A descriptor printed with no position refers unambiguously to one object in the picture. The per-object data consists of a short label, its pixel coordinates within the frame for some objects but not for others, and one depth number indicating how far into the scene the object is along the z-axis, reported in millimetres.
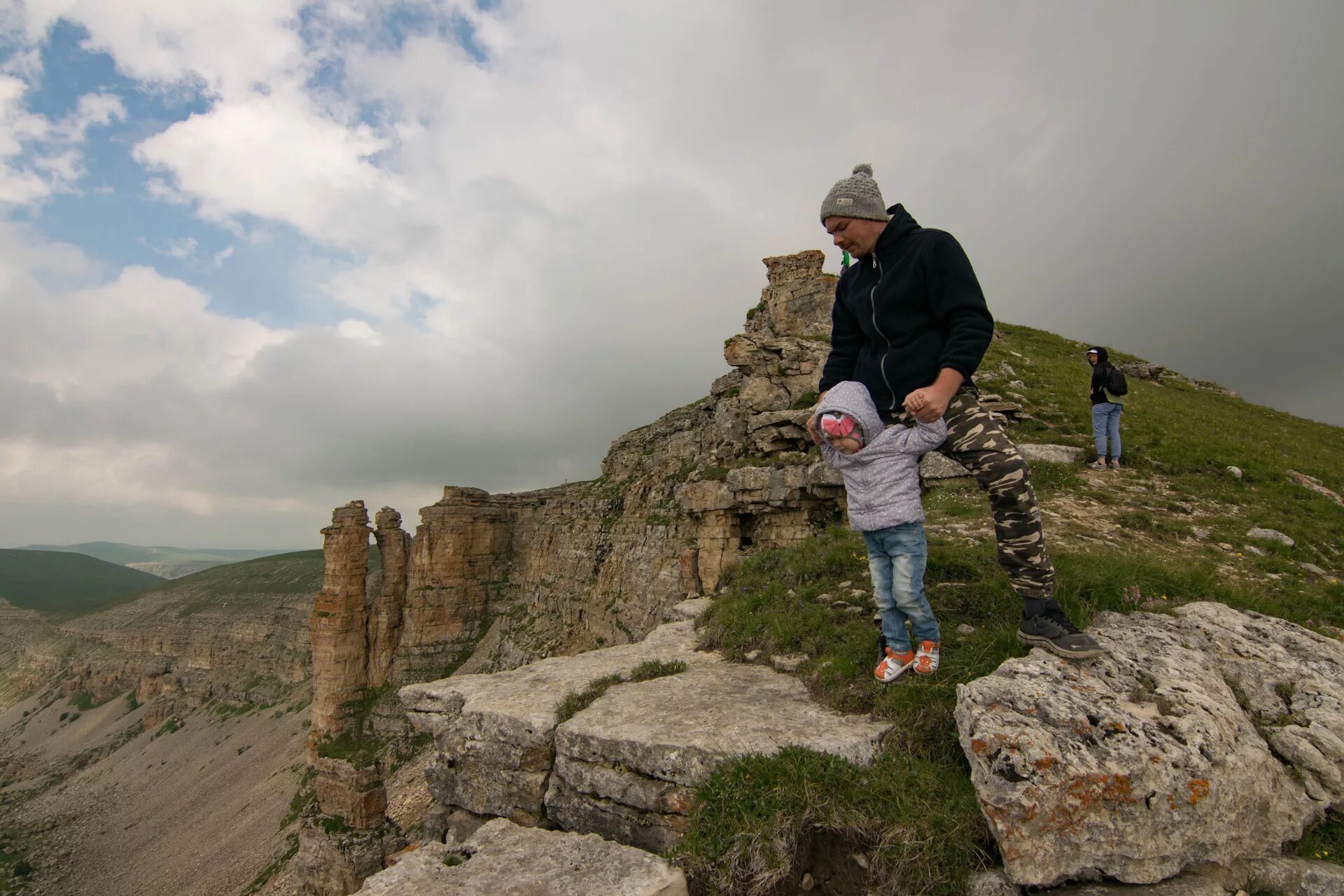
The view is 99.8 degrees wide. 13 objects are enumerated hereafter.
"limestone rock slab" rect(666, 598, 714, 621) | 8553
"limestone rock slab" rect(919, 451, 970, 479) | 11641
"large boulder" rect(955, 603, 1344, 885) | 2848
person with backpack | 11305
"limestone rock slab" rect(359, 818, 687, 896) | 3244
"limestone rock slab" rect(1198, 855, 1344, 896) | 2791
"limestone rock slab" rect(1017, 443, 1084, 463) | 12227
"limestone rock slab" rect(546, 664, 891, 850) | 3840
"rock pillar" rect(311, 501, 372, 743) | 42469
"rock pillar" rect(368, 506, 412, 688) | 44688
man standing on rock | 3861
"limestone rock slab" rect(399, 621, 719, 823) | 4605
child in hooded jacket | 4129
